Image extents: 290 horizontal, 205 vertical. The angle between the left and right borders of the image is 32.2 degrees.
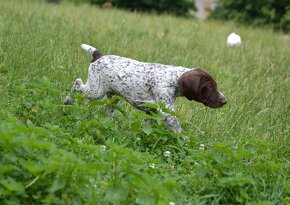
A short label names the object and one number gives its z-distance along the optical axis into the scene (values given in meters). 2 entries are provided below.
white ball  8.68
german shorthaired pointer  4.01
